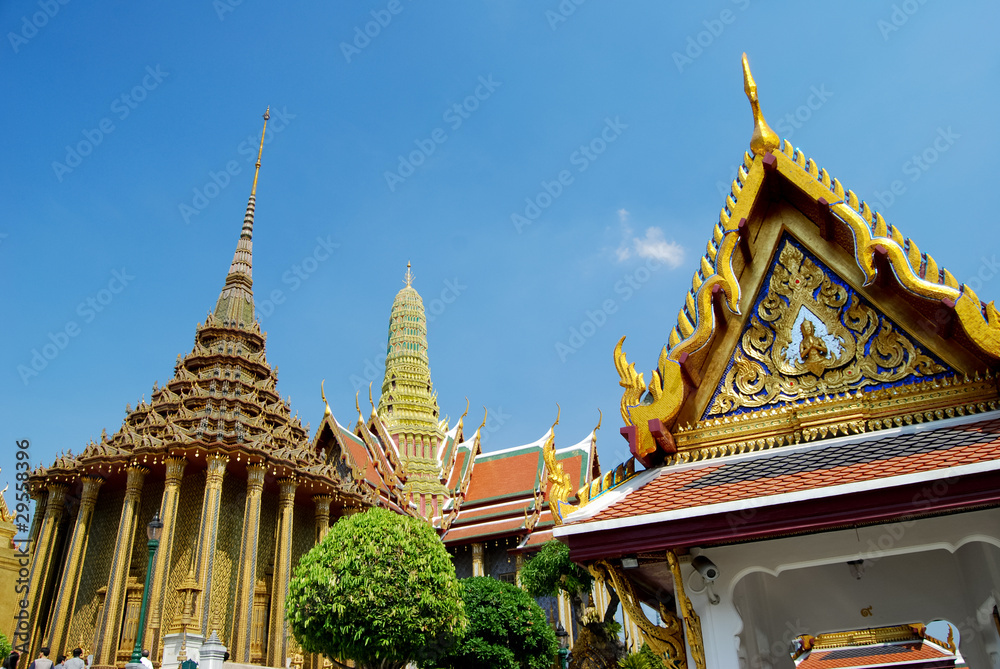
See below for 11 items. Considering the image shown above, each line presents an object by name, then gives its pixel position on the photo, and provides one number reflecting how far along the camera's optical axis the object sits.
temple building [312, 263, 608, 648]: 25.89
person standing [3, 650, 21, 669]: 10.43
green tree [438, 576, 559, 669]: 13.62
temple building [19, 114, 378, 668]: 17.22
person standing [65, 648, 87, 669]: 9.01
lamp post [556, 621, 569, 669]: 16.83
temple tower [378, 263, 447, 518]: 28.78
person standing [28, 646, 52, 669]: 8.59
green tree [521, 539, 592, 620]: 14.70
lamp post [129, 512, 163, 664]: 10.06
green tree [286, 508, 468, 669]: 10.94
